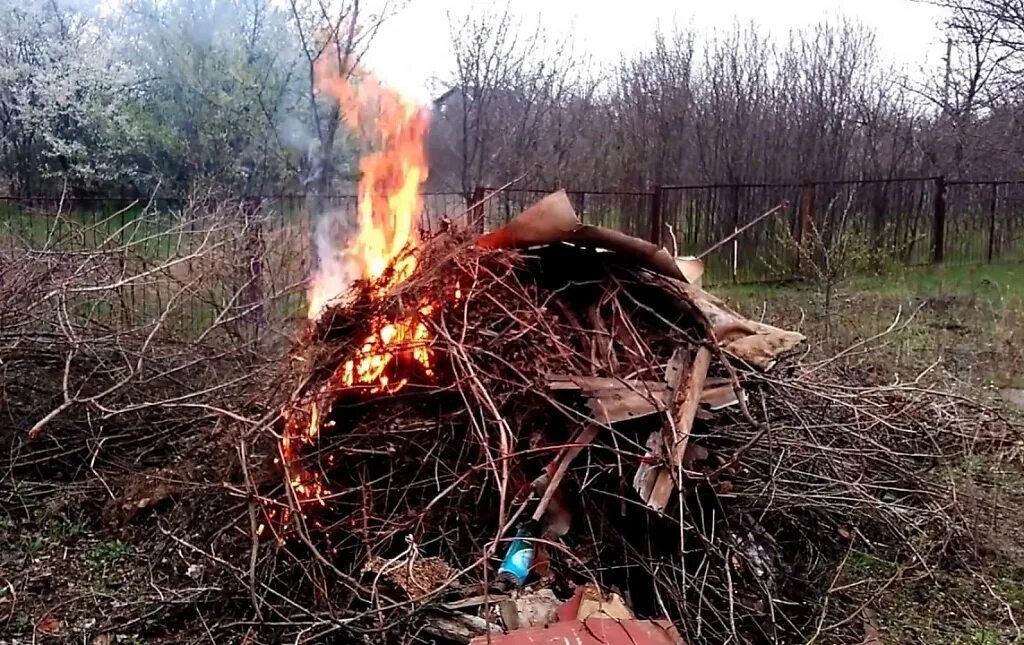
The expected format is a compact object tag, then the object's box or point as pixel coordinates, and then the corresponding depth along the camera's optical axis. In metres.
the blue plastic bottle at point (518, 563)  3.46
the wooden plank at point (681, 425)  3.61
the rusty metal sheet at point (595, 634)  2.98
